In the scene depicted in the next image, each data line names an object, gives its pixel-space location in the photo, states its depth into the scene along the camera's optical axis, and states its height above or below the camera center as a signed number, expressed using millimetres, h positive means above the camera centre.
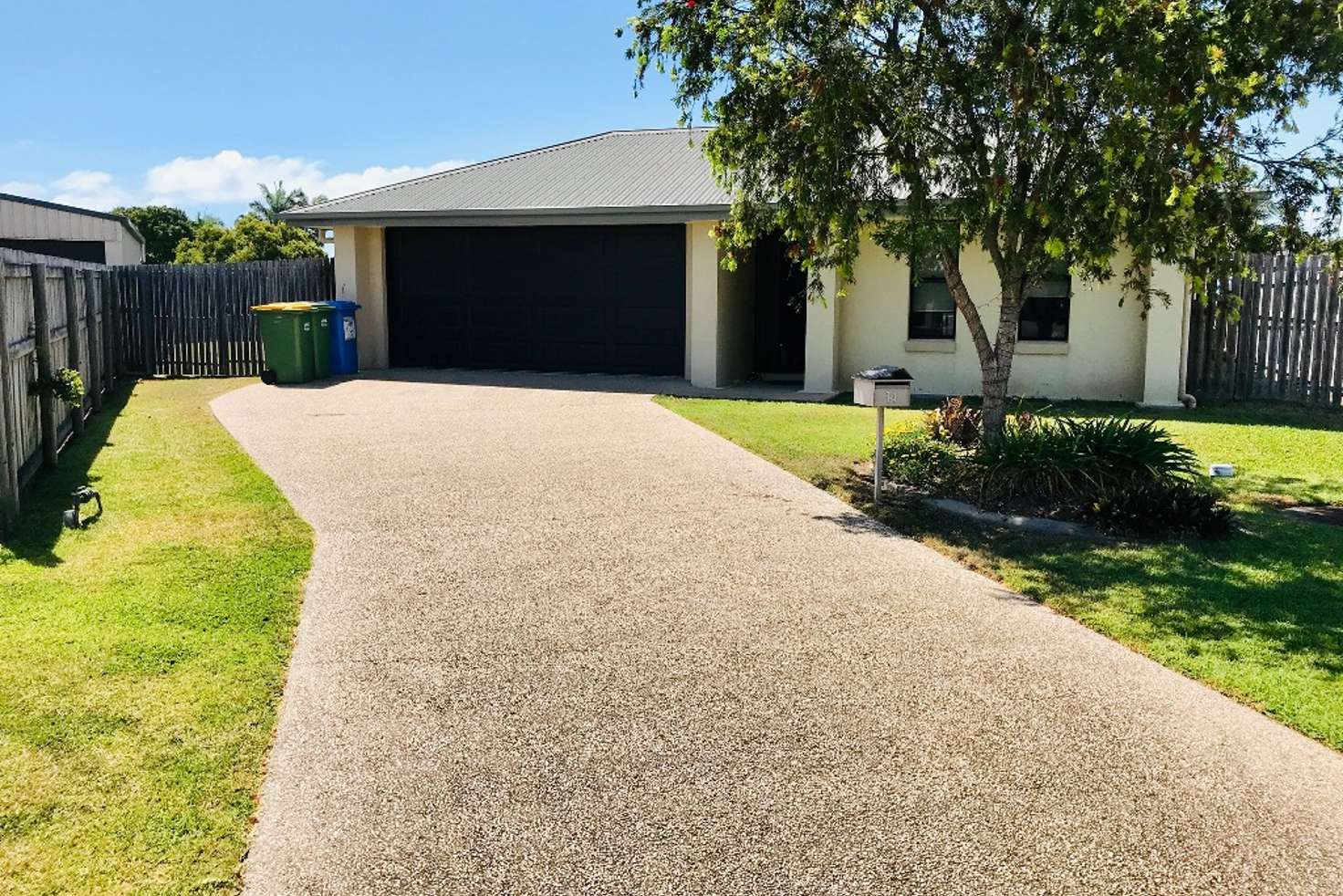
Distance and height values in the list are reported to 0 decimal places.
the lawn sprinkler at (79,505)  7387 -1257
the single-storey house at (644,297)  15898 +522
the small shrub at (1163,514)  7762 -1297
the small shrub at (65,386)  9266 -516
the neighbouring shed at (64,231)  26766 +2558
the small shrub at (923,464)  9359 -1174
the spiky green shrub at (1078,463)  8531 -1046
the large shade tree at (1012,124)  7203 +1564
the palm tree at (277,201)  61091 +7119
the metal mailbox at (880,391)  8398 -476
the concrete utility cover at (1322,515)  8437 -1427
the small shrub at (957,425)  10516 -918
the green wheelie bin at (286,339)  17672 -194
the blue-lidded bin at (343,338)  18688 -178
